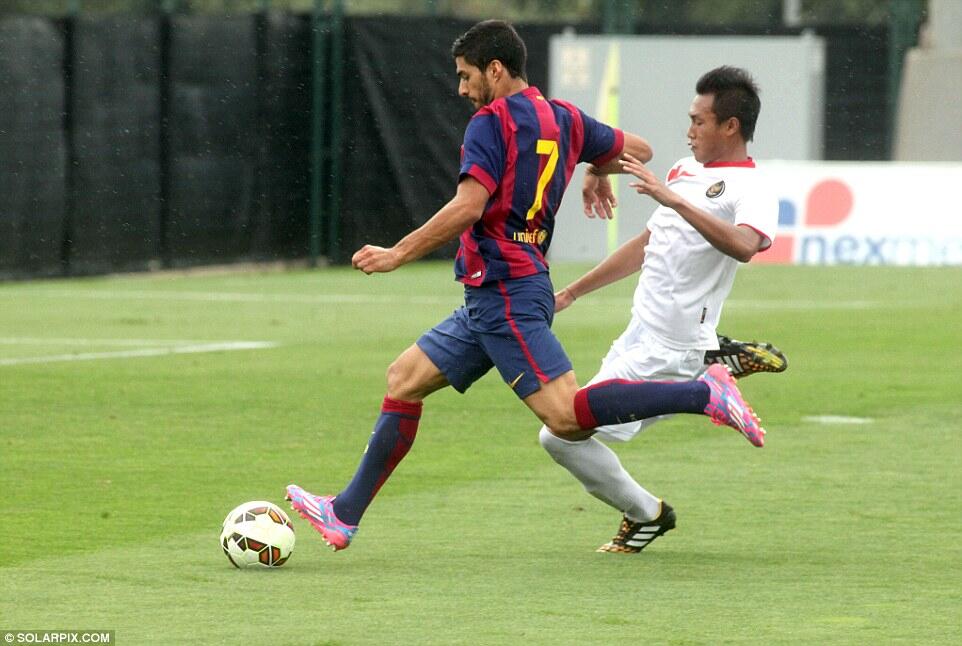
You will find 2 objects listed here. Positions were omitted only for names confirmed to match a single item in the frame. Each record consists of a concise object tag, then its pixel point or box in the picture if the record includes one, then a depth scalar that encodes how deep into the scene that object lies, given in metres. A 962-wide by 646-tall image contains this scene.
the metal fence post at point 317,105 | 50.87
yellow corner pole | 53.50
